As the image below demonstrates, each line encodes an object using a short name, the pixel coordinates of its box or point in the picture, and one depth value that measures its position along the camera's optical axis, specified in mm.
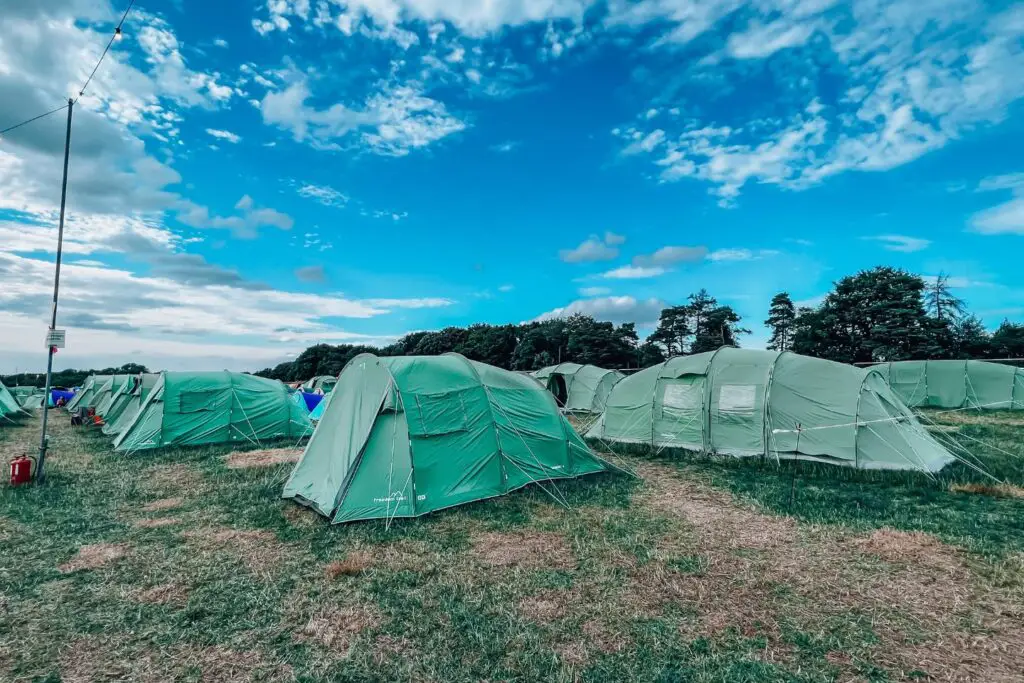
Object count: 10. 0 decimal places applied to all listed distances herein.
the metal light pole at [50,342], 10359
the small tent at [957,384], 24094
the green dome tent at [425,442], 7930
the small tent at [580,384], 27891
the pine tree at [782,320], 54656
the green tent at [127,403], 18603
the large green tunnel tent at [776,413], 11031
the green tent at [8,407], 23641
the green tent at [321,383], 35588
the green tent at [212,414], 15102
